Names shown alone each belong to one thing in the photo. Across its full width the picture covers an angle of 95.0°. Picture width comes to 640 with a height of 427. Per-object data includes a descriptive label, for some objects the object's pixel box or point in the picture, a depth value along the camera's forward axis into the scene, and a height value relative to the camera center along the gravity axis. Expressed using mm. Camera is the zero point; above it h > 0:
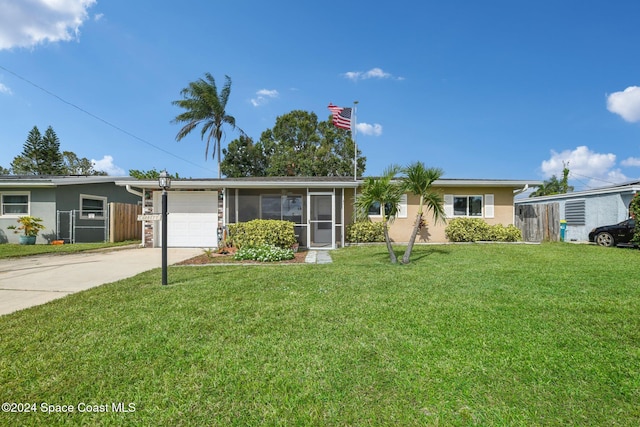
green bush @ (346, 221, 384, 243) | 11945 -508
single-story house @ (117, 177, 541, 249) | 11242 +571
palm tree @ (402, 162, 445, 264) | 7316 +918
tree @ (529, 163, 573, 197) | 30906 +3588
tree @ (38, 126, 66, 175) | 34375 +7986
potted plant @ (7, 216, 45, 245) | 12227 -303
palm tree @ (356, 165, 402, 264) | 7320 +663
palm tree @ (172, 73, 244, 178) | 22297 +8658
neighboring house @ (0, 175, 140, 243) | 12828 +665
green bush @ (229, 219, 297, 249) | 9594 -463
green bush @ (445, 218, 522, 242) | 12141 -529
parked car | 10797 -581
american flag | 12508 +4361
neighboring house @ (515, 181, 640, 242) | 12891 +508
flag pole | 12688 +4116
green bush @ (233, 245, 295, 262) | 8172 -968
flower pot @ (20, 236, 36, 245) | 12273 -799
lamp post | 5210 -29
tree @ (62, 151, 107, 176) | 39938 +7901
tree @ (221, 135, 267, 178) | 27469 +6011
